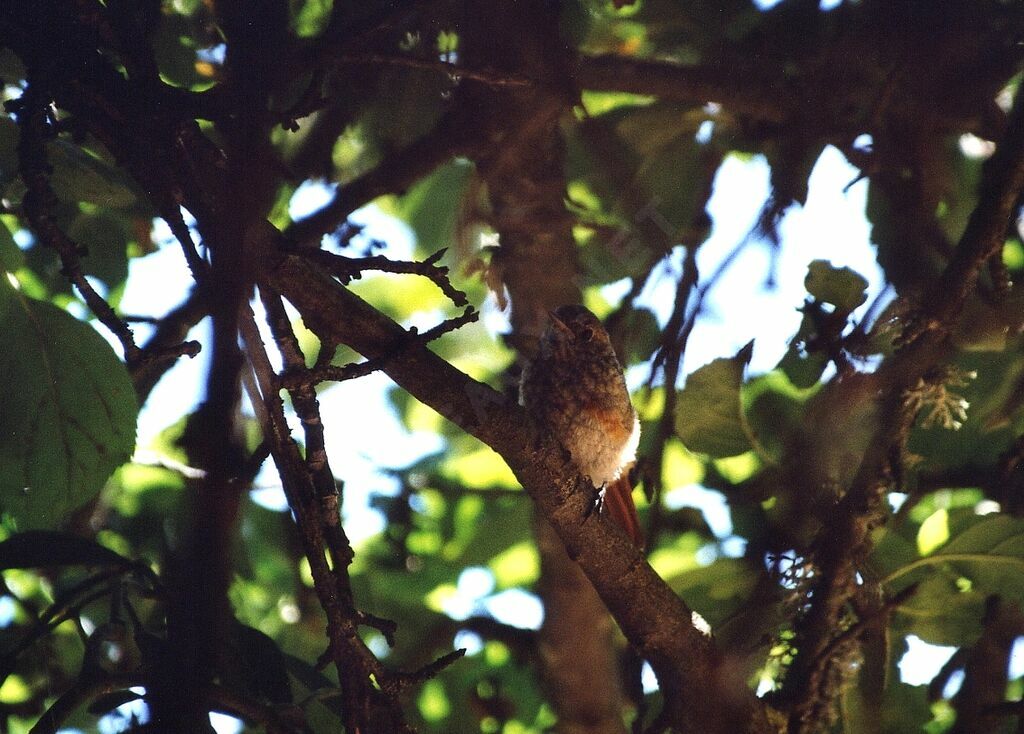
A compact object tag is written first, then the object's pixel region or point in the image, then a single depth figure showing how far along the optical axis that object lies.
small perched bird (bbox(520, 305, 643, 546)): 7.14
